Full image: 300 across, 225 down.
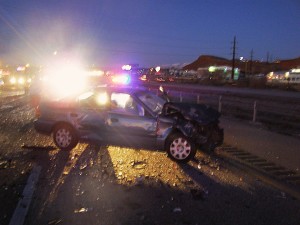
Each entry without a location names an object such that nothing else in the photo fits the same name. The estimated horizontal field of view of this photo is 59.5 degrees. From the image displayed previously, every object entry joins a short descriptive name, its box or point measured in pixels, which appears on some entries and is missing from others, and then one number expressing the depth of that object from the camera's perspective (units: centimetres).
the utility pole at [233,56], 5164
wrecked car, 552
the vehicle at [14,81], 2921
